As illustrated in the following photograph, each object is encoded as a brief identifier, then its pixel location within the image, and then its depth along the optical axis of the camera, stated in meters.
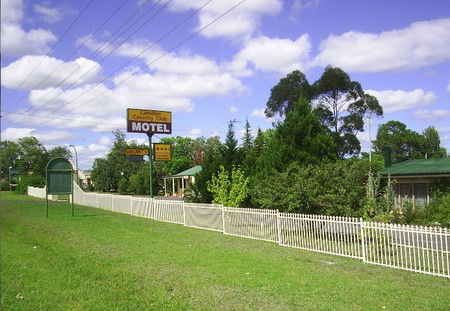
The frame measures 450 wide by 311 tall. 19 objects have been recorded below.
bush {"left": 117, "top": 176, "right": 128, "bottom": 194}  59.51
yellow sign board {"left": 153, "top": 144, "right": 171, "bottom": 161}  39.66
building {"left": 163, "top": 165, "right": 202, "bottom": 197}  54.10
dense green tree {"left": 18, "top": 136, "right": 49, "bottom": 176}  92.57
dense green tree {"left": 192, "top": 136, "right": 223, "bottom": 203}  23.28
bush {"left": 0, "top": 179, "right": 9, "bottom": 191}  88.06
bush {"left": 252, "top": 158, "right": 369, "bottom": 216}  12.83
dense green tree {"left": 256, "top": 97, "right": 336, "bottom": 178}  16.44
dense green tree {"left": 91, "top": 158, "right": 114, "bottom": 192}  63.41
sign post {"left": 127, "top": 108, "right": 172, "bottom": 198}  27.16
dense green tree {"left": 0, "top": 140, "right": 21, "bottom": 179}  105.54
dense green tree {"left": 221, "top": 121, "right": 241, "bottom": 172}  23.36
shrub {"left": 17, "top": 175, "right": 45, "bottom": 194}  59.38
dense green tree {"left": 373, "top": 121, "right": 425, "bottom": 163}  67.12
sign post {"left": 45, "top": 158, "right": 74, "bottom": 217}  24.11
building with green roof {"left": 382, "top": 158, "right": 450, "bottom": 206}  20.70
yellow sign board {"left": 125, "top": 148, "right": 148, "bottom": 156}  36.59
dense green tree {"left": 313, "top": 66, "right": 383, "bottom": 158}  45.09
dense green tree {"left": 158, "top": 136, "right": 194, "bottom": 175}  76.55
